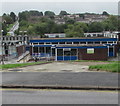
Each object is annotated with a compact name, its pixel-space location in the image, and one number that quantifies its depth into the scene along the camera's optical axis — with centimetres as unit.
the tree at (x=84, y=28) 12392
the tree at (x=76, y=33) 8234
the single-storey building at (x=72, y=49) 3077
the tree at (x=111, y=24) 13225
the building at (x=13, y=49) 3985
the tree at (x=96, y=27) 12731
